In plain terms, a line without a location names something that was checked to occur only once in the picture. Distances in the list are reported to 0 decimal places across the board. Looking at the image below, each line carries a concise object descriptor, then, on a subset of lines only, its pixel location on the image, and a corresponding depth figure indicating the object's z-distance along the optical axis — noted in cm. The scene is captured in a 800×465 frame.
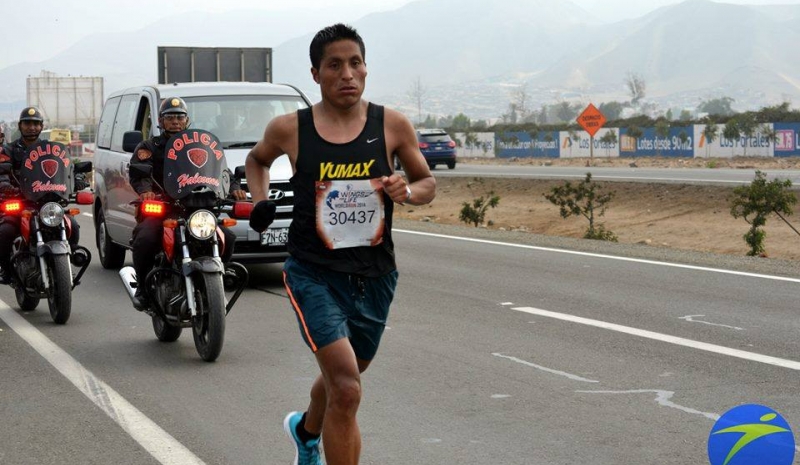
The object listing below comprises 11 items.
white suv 1210
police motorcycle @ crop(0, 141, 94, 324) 1003
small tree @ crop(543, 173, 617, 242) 2453
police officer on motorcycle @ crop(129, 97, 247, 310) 887
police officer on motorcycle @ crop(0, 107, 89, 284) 1047
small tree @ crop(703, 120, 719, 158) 5059
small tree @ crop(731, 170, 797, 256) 1984
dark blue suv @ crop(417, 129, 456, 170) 4678
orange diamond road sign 3982
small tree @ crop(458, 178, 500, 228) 2536
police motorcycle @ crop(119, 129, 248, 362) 827
